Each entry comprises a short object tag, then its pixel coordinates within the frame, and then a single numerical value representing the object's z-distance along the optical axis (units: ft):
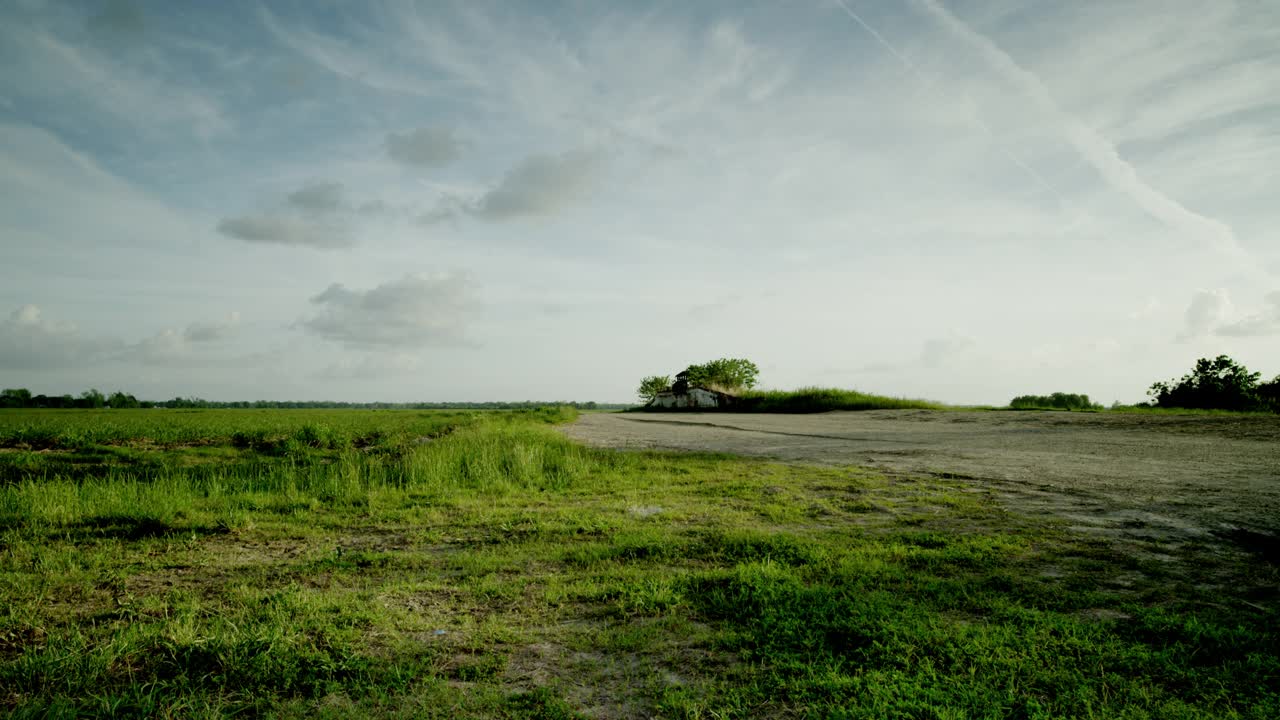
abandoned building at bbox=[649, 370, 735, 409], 179.11
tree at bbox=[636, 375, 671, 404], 264.72
